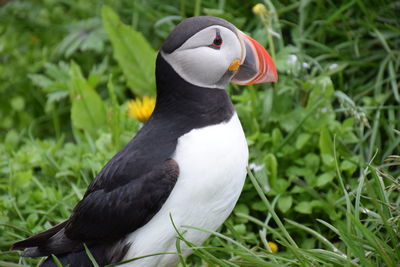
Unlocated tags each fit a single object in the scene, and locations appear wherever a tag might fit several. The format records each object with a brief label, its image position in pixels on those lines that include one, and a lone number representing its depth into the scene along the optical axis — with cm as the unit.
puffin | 464
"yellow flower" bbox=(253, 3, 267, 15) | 654
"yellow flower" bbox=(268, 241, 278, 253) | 595
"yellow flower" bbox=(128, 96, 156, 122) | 695
